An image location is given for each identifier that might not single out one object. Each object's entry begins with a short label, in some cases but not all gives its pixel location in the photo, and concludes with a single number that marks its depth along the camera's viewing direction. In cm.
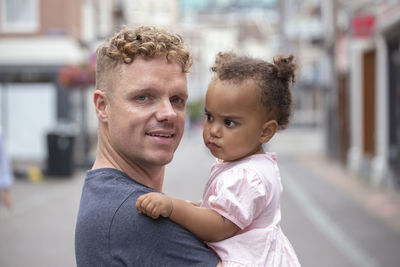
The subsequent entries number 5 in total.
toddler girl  190
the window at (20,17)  2316
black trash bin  1556
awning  2288
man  173
